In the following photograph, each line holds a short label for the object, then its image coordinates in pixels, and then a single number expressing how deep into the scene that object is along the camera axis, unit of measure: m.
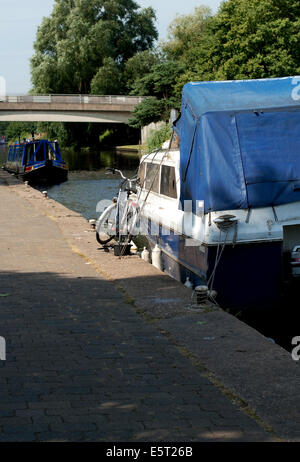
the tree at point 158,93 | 52.12
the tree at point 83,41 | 62.88
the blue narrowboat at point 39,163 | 43.78
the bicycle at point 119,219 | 12.76
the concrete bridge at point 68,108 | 55.75
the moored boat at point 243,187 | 9.23
